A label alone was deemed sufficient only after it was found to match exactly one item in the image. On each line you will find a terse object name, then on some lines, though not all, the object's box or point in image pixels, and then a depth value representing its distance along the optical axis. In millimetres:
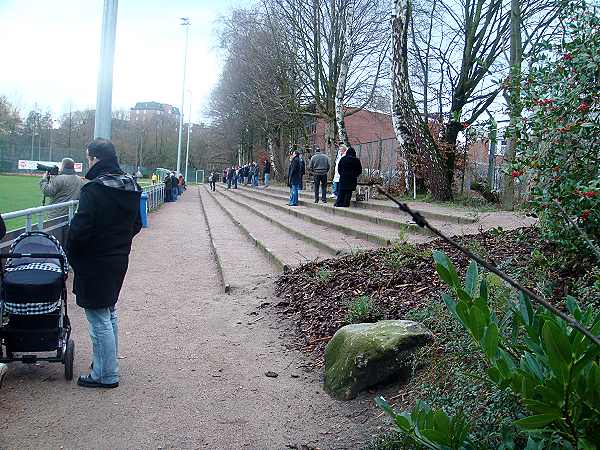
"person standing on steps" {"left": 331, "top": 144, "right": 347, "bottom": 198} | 17584
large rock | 4590
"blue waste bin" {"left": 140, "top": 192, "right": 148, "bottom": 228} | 18734
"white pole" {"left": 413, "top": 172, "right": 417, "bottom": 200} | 16328
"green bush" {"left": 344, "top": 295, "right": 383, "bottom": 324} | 5715
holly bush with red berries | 4527
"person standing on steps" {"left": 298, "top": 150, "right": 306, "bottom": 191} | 19947
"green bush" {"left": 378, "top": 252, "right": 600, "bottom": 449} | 1669
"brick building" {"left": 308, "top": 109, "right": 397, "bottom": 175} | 23547
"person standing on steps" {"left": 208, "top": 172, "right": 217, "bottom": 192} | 56312
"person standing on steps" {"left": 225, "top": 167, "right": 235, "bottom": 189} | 50944
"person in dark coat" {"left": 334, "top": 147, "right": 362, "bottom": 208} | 15344
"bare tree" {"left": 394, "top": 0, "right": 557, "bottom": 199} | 17952
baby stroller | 4953
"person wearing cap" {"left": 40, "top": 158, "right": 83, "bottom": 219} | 11031
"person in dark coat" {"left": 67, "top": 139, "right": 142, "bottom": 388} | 4930
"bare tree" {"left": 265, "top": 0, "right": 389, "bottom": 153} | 25828
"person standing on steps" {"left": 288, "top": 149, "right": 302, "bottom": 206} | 19719
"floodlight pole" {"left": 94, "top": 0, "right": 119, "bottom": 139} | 11281
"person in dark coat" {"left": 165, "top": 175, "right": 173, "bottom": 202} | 33188
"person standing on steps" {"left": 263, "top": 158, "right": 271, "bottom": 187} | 38750
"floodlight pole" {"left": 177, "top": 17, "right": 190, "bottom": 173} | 50234
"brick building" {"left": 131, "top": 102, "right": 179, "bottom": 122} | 86750
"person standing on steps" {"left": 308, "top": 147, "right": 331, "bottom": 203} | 18453
